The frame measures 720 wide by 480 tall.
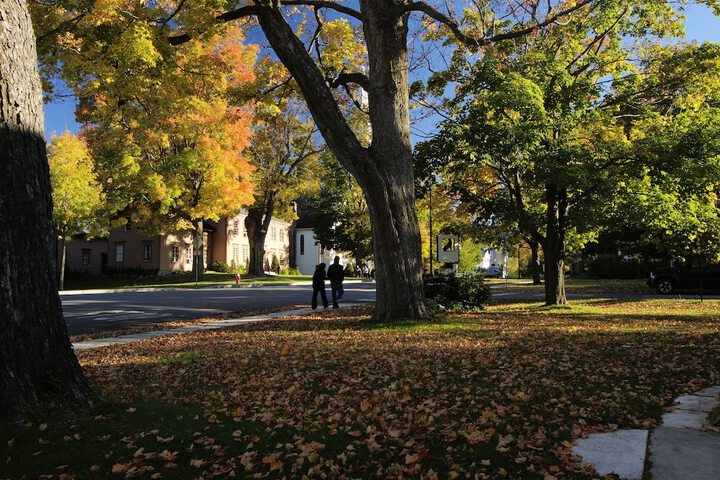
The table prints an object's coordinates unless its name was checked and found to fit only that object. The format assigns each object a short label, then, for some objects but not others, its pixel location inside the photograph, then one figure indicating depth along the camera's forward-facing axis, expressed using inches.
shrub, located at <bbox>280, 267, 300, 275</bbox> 2330.5
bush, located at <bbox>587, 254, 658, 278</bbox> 1524.4
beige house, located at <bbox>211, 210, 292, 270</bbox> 2069.4
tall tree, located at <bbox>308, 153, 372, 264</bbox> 1887.3
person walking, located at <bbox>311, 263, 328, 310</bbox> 688.4
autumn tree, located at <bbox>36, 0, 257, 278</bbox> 394.0
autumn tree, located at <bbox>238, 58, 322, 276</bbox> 1505.9
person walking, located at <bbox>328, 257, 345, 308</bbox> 689.6
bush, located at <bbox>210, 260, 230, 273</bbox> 1973.4
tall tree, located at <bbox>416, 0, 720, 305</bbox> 528.7
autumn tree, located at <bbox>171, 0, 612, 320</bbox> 429.1
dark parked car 901.8
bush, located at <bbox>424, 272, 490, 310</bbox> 609.0
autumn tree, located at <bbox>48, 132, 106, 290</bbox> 1195.9
